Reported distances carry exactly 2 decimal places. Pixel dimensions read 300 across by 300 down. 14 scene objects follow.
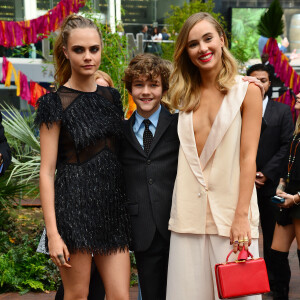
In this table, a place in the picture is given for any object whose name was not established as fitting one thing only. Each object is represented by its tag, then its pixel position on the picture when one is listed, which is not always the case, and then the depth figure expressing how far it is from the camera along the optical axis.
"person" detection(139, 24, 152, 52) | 13.46
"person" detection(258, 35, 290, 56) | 14.83
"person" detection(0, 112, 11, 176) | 3.49
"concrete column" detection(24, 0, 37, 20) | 12.24
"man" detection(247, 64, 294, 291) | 5.02
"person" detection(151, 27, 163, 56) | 13.07
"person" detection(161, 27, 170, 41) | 12.95
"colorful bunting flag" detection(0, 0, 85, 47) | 8.60
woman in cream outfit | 2.85
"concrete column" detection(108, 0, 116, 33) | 11.71
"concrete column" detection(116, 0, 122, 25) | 12.20
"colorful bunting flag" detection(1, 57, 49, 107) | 8.23
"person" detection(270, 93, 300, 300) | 4.16
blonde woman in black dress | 2.90
